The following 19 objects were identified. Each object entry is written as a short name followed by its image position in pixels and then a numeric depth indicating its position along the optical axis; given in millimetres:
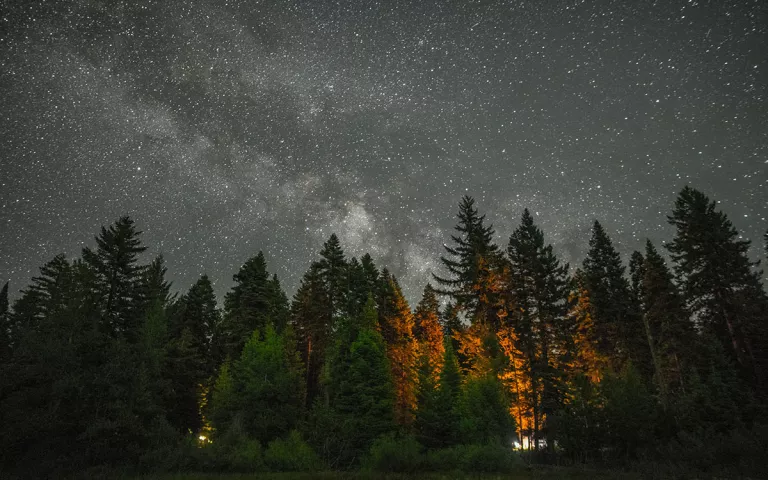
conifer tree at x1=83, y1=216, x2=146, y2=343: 27469
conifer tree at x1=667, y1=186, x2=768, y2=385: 28219
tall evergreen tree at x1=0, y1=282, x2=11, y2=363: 35931
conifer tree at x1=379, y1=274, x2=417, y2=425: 33156
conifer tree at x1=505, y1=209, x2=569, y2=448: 28938
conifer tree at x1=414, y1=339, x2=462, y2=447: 23297
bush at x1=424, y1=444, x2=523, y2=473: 17344
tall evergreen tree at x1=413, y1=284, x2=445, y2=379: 35462
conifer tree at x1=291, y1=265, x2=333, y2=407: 37156
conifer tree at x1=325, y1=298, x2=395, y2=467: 25922
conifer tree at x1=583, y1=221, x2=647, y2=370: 36906
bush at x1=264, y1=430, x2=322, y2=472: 18906
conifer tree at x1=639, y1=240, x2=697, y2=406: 32719
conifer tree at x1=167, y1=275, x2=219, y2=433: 35531
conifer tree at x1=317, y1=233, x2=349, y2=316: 37562
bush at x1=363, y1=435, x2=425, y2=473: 18031
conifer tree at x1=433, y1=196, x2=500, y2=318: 31312
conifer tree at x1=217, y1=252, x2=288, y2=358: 37031
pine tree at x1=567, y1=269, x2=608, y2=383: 32469
